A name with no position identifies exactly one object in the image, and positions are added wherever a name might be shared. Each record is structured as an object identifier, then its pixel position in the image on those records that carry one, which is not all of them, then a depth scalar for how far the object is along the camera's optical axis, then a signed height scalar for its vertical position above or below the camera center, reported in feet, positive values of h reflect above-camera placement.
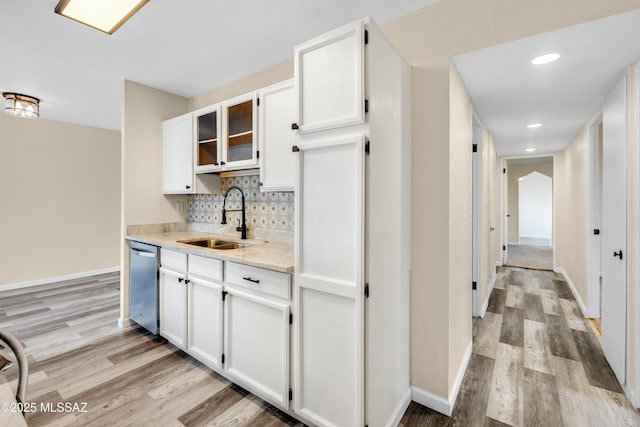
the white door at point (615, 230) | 6.44 -0.41
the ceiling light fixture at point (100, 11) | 5.34 +3.70
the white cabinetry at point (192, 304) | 6.99 -2.37
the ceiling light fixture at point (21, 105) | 11.06 +4.01
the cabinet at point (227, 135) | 8.23 +2.28
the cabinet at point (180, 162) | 9.96 +1.69
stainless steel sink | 9.05 -1.02
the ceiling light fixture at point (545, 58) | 5.80 +3.06
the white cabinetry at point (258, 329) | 5.70 -2.43
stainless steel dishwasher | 8.79 -2.28
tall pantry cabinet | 4.68 -0.29
